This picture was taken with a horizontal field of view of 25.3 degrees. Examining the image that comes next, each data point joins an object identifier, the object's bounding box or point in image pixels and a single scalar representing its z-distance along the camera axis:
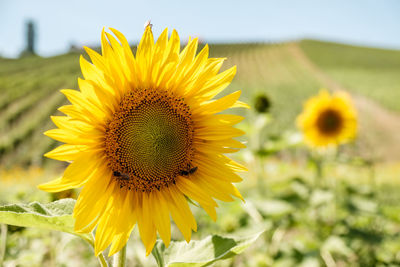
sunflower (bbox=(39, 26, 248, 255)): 0.77
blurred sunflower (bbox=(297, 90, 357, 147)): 3.31
